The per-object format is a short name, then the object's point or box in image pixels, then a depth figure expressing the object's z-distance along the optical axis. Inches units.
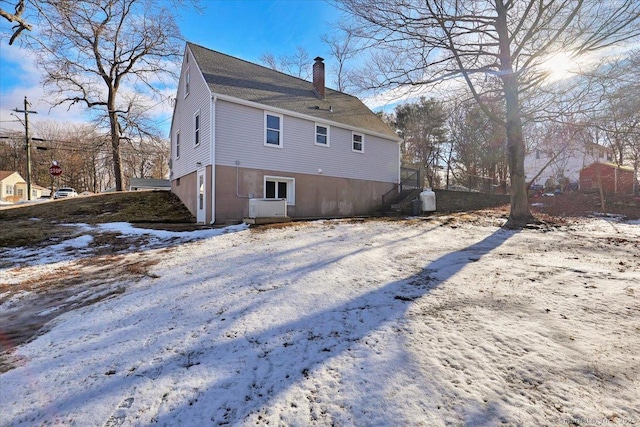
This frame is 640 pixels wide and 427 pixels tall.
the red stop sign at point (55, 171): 841.5
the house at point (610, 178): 884.6
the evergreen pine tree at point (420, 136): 1057.5
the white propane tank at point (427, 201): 536.6
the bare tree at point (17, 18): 272.4
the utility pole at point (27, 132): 767.2
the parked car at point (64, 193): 1174.2
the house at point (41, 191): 1536.7
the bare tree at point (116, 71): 737.5
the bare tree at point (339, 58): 413.4
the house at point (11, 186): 1368.1
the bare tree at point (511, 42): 305.9
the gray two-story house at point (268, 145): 430.0
